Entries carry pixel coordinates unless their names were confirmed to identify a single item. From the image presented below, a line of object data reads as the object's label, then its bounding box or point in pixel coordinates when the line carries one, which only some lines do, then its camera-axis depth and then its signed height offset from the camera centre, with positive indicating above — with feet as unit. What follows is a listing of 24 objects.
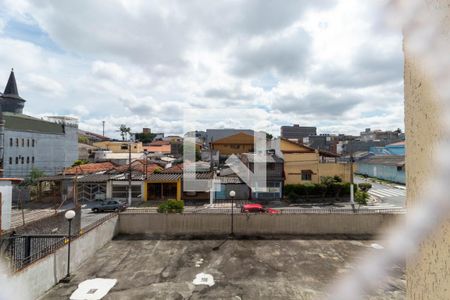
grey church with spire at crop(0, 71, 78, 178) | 82.58 +7.64
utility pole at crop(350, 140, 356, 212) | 70.03 -7.53
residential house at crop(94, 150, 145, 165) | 121.82 +3.21
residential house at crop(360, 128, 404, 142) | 212.43 +22.41
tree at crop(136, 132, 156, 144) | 283.90 +27.46
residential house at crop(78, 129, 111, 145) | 290.07 +31.14
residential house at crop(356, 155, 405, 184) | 101.42 -2.17
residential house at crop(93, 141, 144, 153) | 169.21 +10.52
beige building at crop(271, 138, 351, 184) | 76.02 -1.39
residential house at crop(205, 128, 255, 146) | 214.28 +24.26
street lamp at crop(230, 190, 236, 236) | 42.09 -9.55
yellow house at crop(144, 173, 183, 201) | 72.33 -7.00
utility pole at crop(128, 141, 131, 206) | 69.01 -7.88
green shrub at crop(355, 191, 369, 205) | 68.08 -9.13
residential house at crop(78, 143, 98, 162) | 138.45 +5.21
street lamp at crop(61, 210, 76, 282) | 27.32 -8.88
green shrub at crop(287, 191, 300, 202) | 71.56 -9.29
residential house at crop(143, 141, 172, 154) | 186.41 +11.28
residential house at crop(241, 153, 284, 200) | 72.28 -5.12
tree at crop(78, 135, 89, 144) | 190.25 +16.35
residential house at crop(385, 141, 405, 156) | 129.68 +6.89
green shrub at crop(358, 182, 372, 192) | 79.01 -7.07
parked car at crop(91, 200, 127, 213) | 61.98 -10.32
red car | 51.98 -9.19
